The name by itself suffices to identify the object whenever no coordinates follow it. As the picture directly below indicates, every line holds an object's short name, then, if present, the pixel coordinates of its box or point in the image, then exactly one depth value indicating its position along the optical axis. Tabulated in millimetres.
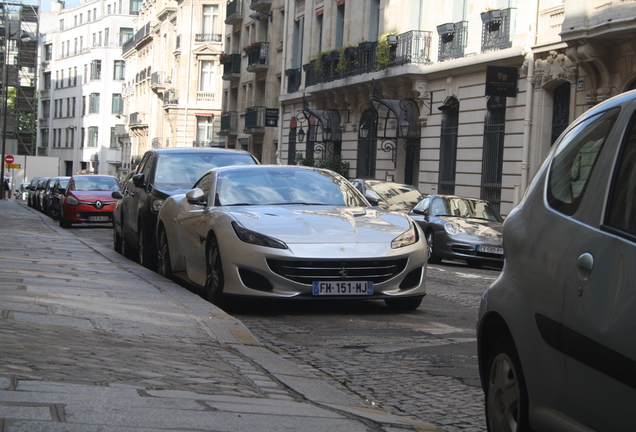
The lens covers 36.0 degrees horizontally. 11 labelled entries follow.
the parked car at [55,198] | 33969
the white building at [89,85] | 103500
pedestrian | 69562
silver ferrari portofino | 8477
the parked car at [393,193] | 22422
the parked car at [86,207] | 27062
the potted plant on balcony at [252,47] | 53281
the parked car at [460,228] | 18031
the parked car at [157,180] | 13156
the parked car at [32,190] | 50375
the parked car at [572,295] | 3148
